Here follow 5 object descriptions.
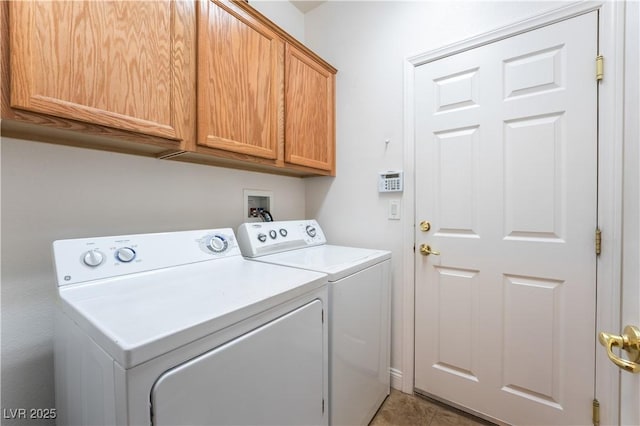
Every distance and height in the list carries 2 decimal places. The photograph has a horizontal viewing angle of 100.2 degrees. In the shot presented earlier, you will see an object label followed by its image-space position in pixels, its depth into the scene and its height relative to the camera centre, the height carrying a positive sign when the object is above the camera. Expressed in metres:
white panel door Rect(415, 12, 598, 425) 1.28 -0.10
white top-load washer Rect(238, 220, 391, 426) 1.19 -0.50
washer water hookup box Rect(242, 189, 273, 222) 1.82 +0.04
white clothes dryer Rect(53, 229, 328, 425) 0.59 -0.34
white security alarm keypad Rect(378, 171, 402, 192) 1.78 +0.18
